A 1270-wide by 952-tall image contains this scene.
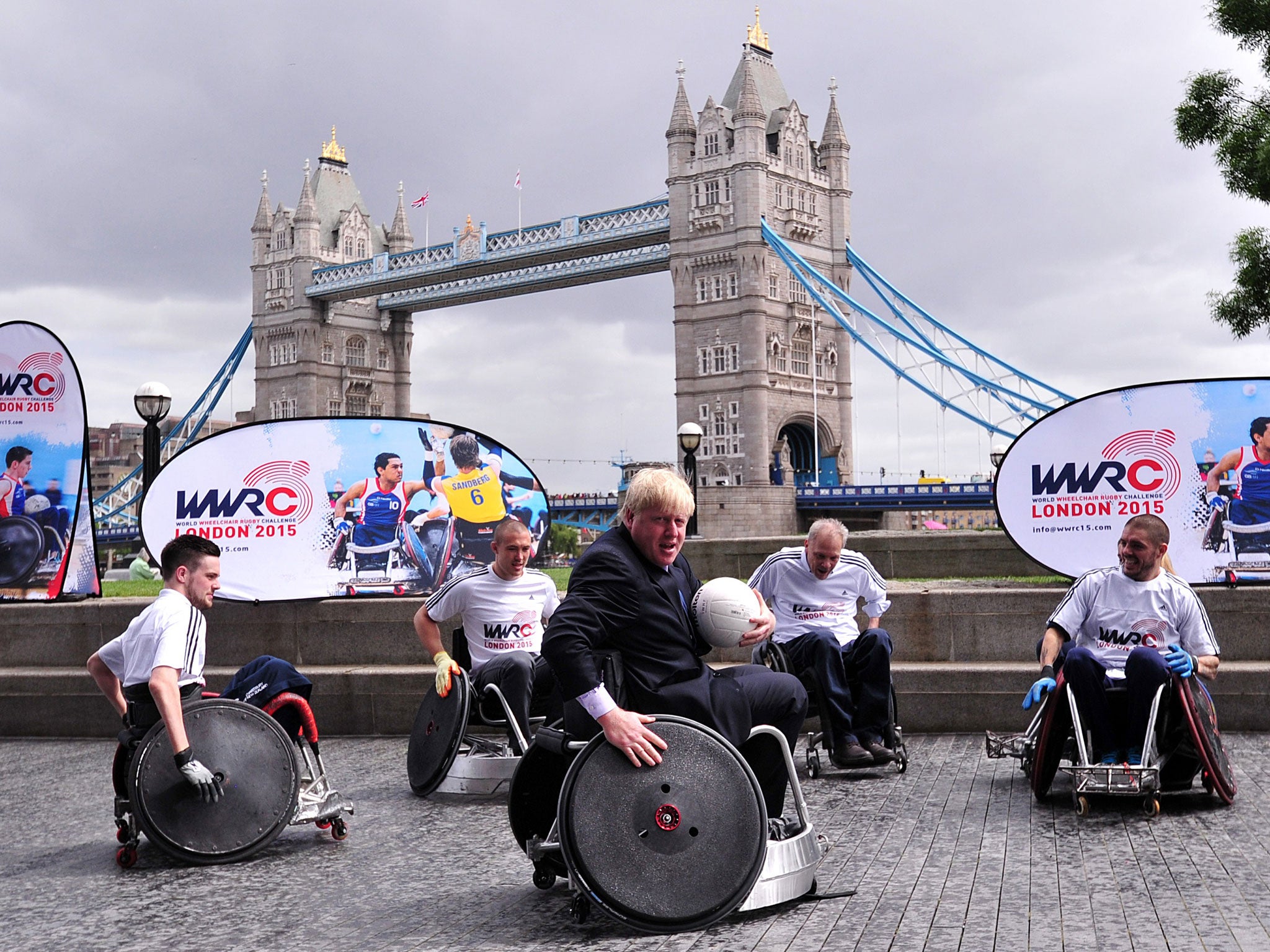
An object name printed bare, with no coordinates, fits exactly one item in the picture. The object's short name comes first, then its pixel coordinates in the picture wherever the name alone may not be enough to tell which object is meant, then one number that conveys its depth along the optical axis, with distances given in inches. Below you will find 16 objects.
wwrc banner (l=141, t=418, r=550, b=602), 331.6
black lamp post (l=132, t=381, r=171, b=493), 493.0
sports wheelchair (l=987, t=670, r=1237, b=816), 197.9
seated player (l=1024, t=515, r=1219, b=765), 202.1
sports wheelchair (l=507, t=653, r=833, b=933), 139.1
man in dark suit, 143.5
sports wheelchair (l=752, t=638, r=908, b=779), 246.7
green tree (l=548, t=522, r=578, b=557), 3189.0
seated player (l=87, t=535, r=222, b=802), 179.9
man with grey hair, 248.8
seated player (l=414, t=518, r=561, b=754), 235.8
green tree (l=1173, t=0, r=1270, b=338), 587.5
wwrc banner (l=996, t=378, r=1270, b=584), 307.3
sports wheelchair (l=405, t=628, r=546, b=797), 224.5
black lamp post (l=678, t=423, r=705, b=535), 739.4
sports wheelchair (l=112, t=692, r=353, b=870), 179.9
